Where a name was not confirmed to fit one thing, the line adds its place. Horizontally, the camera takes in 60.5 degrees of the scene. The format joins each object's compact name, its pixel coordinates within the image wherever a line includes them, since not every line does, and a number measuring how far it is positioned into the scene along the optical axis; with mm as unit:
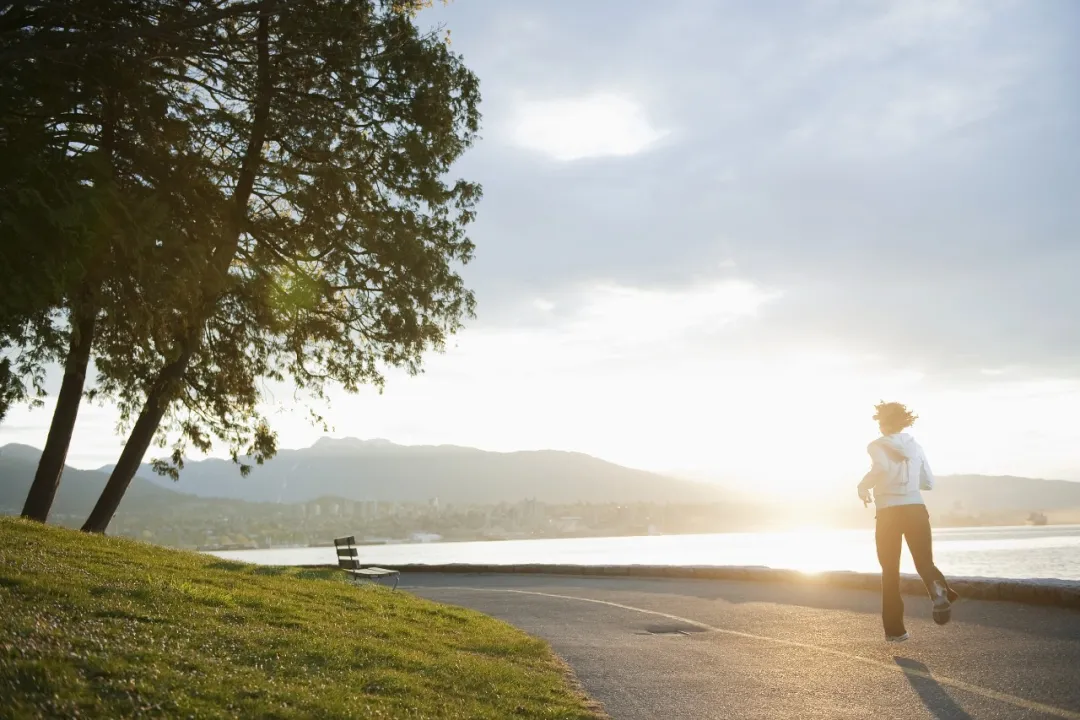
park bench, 16938
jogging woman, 9531
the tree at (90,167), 10828
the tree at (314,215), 15805
